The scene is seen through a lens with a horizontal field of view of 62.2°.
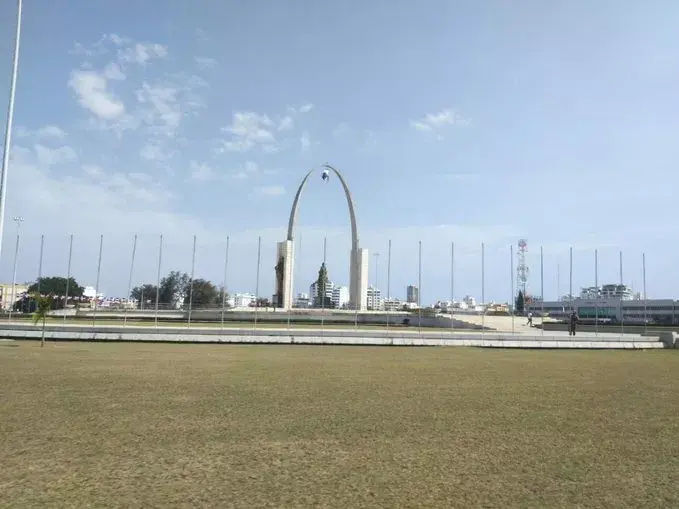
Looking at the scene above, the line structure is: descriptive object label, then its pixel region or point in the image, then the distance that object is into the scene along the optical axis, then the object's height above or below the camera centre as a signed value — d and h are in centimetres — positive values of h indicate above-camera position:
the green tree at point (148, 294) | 9609 +187
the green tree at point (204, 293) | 9568 +232
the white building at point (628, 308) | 9662 +176
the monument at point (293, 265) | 6900 +558
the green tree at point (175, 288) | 9406 +308
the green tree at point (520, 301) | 11250 +298
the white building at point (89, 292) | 11386 +225
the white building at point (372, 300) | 9091 +198
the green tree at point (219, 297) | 9450 +157
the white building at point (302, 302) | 8136 +112
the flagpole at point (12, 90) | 2088 +797
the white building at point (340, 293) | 14735 +466
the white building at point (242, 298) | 11612 +209
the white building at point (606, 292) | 12601 +601
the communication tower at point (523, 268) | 12376 +1064
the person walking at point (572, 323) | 3412 -38
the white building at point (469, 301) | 16628 +397
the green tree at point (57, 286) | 7825 +240
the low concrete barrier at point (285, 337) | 2573 -132
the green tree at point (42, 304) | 2289 -9
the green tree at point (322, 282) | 8309 +411
